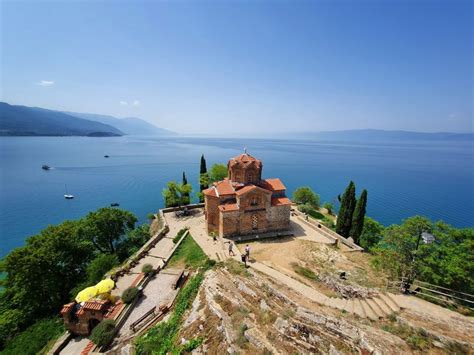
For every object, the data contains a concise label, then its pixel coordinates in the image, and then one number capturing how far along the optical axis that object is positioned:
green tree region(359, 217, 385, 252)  30.81
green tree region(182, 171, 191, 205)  35.16
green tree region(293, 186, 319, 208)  40.53
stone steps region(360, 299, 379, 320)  12.52
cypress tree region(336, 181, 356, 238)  30.23
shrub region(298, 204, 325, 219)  34.91
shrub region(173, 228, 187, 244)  24.17
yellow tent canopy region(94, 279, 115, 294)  15.91
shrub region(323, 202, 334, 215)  43.38
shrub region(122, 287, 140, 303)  15.79
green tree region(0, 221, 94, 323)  18.47
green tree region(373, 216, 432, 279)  14.70
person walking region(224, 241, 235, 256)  20.52
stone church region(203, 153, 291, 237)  23.70
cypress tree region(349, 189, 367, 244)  29.23
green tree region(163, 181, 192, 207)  33.84
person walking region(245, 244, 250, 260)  18.86
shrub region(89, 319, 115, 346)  12.98
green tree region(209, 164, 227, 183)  39.34
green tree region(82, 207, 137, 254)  24.94
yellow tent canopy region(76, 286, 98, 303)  15.30
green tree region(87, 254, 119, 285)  20.00
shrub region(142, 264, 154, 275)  18.43
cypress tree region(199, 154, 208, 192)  41.58
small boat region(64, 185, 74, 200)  52.45
